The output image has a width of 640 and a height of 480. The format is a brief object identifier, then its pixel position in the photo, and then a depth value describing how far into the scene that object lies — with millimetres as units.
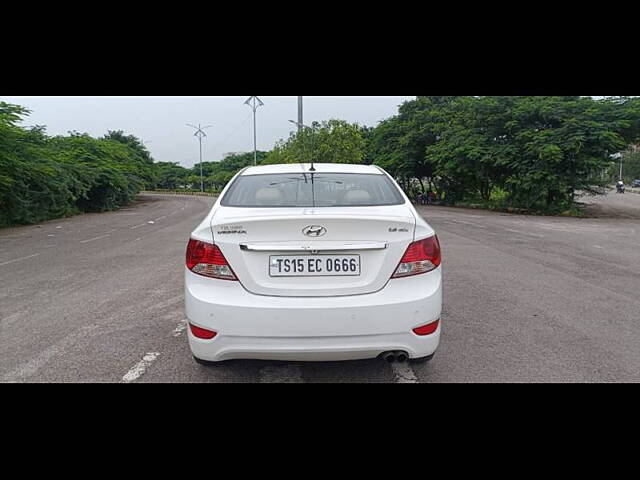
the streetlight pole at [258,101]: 49803
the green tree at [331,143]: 35406
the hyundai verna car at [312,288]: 2623
